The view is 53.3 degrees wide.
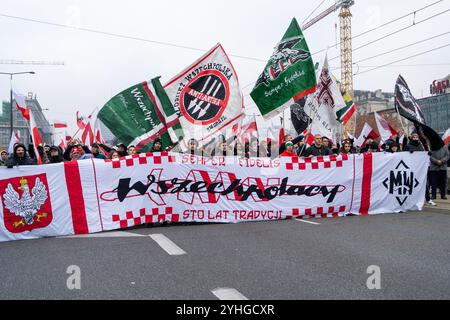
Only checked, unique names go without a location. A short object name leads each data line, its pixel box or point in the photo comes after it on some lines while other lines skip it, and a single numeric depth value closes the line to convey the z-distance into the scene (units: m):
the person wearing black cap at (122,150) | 9.66
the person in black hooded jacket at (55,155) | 9.88
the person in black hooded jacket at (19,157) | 8.31
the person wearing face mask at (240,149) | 12.68
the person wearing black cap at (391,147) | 11.04
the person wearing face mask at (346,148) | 11.08
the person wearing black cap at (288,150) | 9.97
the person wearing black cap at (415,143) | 11.11
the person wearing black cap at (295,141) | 10.58
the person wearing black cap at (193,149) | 9.17
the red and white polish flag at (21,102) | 8.82
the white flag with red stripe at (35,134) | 8.29
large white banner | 7.75
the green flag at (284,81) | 9.99
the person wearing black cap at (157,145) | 9.23
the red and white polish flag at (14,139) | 14.18
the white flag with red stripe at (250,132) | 15.38
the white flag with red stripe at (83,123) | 15.92
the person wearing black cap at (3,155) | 13.17
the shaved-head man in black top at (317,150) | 10.54
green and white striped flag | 9.02
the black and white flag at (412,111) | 10.23
